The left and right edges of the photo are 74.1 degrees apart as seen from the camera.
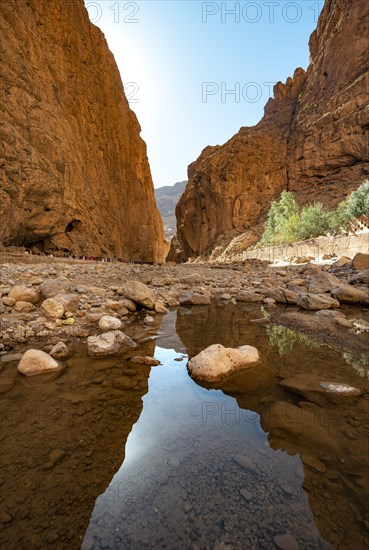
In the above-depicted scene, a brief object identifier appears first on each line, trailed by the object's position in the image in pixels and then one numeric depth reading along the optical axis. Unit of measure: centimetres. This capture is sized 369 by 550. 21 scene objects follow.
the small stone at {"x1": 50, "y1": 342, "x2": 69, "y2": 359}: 300
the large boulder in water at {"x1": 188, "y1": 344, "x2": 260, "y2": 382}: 260
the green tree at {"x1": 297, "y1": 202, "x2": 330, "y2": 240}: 2177
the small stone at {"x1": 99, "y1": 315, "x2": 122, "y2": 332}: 406
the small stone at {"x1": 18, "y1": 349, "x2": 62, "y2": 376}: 256
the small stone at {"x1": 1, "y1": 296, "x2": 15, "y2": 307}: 427
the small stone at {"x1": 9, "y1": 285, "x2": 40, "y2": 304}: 451
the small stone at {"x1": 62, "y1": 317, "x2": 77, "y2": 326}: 407
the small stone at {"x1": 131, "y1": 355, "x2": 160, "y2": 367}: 295
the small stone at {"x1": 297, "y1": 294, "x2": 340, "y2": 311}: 582
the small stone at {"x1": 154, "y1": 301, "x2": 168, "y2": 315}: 552
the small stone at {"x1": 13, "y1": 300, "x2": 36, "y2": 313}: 424
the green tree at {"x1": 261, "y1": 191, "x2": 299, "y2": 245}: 2491
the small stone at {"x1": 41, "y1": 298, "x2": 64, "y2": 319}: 417
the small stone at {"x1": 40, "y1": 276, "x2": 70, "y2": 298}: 497
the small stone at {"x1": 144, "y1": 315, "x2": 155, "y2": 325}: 468
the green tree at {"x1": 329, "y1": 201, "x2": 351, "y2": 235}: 2056
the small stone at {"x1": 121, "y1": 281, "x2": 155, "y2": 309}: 550
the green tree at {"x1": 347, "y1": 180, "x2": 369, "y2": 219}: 2148
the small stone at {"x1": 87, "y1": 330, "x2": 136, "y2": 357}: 313
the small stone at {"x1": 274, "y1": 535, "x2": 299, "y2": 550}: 101
